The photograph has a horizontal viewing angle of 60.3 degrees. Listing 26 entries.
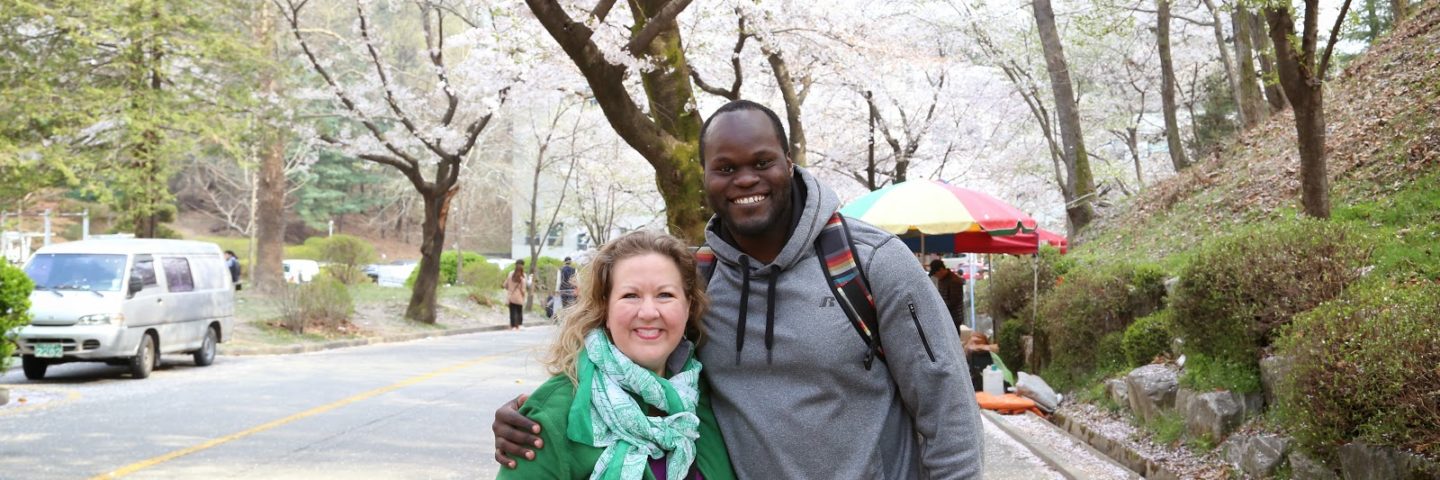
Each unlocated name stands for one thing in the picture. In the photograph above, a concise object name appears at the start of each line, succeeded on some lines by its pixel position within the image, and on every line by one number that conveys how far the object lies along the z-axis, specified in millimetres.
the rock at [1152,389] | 9461
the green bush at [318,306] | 24359
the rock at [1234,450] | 7414
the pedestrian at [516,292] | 30906
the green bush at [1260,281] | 7727
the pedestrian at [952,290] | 15117
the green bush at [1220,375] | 8070
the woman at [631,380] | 2738
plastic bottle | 13320
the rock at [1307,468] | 6277
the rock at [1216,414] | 8039
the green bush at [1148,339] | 10594
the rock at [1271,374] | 7374
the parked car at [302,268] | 47341
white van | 15141
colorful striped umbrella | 13430
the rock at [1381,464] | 5242
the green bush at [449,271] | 47719
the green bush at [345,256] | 37500
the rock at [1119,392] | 10500
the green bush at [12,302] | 12219
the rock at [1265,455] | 6957
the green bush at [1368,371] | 5293
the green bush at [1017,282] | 16750
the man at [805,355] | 2818
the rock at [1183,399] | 8664
